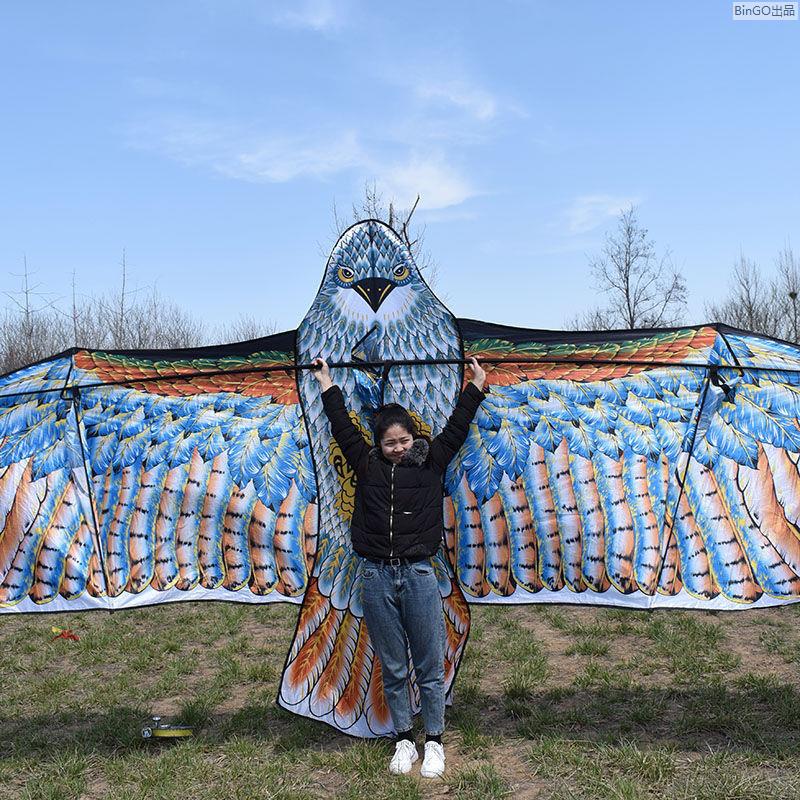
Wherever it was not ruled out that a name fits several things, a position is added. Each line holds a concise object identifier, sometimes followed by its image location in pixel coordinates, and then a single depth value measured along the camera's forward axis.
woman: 3.73
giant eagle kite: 3.93
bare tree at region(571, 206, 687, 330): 24.84
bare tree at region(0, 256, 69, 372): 19.55
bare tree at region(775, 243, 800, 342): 25.91
